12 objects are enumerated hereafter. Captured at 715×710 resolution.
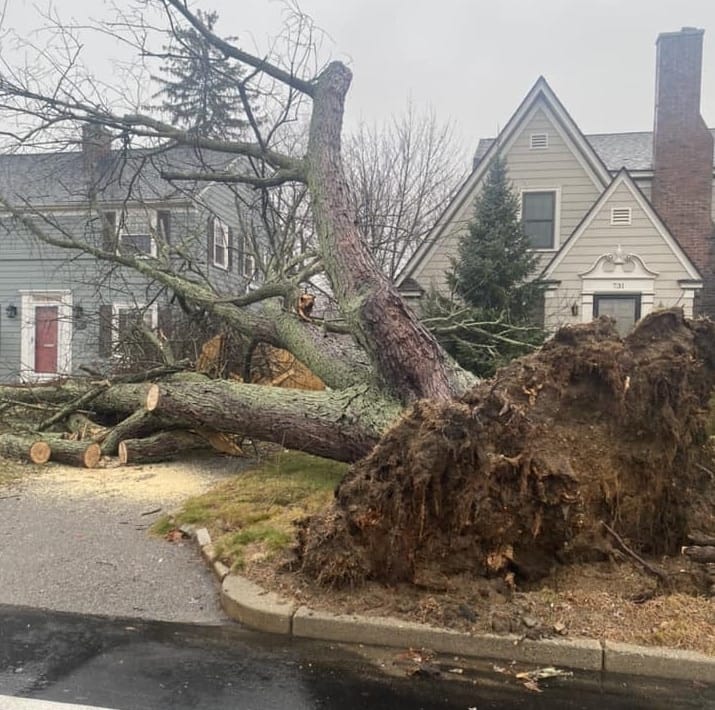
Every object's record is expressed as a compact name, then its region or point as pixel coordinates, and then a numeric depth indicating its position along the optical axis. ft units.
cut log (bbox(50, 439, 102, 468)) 28.32
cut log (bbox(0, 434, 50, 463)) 28.71
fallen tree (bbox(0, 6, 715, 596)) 13.38
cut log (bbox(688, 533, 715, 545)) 13.91
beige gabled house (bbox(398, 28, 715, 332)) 46.39
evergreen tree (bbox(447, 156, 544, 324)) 42.04
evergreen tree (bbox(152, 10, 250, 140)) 28.55
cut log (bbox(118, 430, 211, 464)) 28.55
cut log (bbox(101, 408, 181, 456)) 29.07
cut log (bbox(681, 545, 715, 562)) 13.53
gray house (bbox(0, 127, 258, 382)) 55.57
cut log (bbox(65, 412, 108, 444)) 30.46
